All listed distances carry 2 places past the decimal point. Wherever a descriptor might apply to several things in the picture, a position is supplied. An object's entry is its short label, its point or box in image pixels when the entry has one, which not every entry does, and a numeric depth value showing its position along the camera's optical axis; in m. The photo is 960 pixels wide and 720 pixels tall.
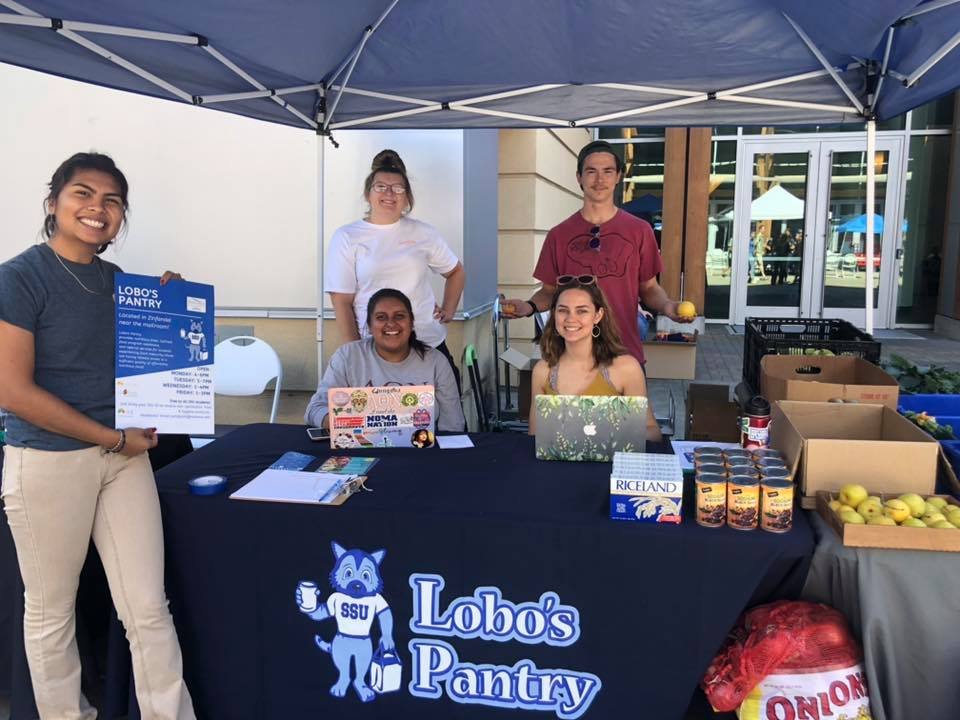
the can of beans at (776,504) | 1.74
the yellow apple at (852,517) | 1.70
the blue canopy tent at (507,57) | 2.48
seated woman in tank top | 2.56
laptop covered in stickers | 2.44
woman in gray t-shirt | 1.67
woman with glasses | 3.33
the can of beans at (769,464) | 1.85
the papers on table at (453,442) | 2.48
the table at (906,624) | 1.66
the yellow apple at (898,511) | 1.72
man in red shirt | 3.18
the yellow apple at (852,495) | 1.77
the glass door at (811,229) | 9.80
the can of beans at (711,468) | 1.85
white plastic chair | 4.23
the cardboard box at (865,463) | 1.87
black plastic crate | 3.06
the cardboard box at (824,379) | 2.45
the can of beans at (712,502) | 1.77
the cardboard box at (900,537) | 1.65
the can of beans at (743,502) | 1.75
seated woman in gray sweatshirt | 2.79
